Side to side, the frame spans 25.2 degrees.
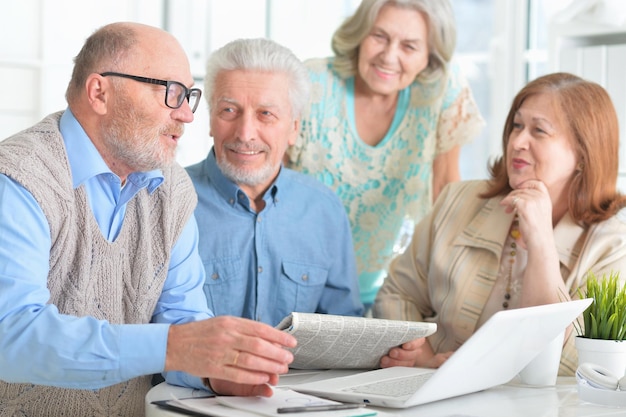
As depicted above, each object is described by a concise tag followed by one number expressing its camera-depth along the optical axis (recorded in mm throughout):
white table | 1572
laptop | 1572
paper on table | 1508
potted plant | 1696
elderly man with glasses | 1525
